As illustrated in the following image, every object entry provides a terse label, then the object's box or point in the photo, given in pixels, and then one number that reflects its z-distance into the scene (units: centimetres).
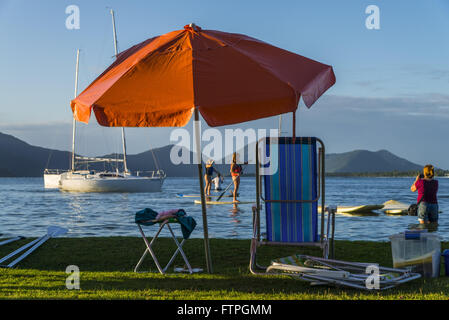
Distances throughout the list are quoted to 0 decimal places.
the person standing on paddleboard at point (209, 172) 2385
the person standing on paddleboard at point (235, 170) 2050
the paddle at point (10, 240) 874
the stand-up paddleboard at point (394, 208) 1952
